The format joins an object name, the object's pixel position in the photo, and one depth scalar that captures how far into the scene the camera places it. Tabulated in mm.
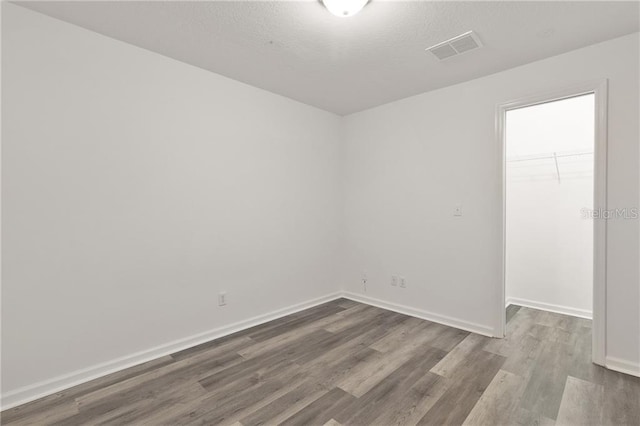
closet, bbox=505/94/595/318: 3520
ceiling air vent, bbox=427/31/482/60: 2306
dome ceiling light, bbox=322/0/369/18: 1838
